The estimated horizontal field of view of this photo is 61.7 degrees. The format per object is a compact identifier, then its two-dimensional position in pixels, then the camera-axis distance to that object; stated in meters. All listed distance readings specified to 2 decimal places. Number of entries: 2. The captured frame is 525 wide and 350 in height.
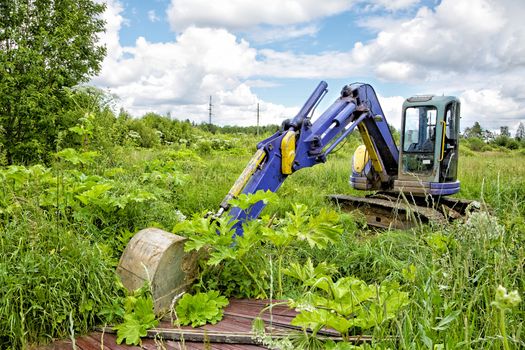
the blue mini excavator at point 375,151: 4.87
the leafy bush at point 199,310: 3.24
